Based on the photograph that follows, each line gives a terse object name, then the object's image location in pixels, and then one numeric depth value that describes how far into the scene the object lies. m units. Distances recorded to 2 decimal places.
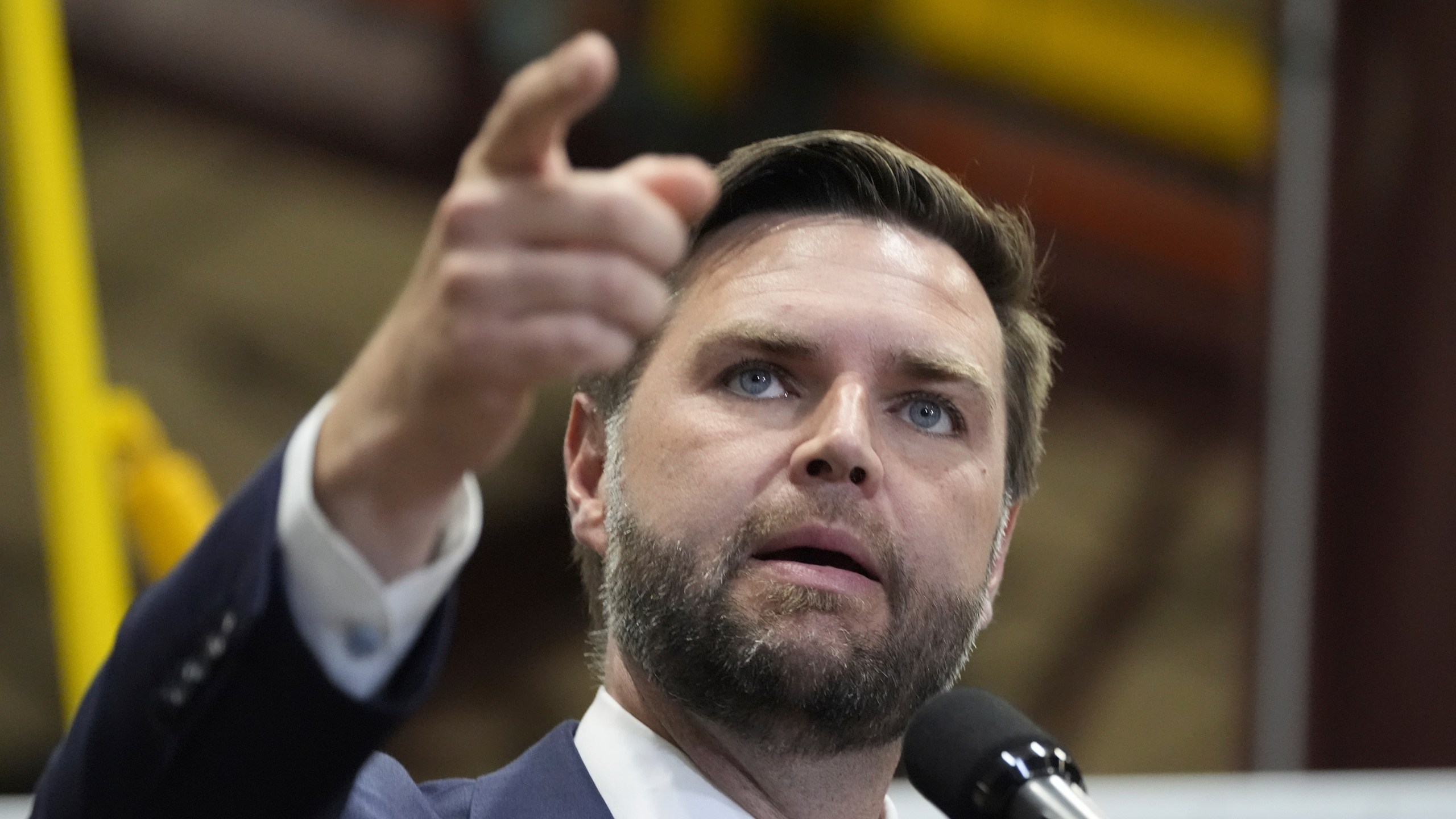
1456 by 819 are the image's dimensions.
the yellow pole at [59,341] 3.52
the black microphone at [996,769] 3.29
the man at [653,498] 3.15
